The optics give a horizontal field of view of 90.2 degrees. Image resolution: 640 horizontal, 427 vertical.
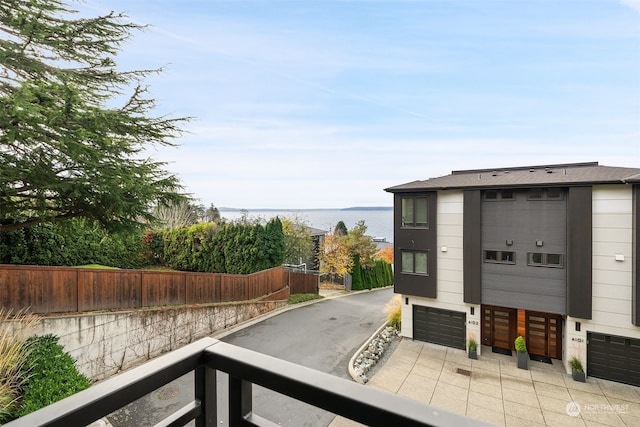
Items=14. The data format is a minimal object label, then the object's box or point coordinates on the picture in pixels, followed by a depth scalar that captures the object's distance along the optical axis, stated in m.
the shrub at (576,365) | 7.91
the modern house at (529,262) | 7.78
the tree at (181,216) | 17.08
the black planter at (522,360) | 8.31
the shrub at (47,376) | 4.24
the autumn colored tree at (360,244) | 19.16
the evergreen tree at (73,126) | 4.48
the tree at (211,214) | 21.77
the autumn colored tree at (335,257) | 19.00
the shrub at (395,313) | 11.10
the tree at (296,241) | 17.64
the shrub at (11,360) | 3.95
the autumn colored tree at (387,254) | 23.02
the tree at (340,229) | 23.01
